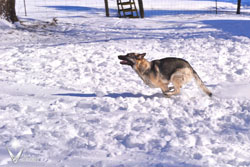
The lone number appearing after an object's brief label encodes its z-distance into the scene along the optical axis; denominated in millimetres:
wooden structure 17562
